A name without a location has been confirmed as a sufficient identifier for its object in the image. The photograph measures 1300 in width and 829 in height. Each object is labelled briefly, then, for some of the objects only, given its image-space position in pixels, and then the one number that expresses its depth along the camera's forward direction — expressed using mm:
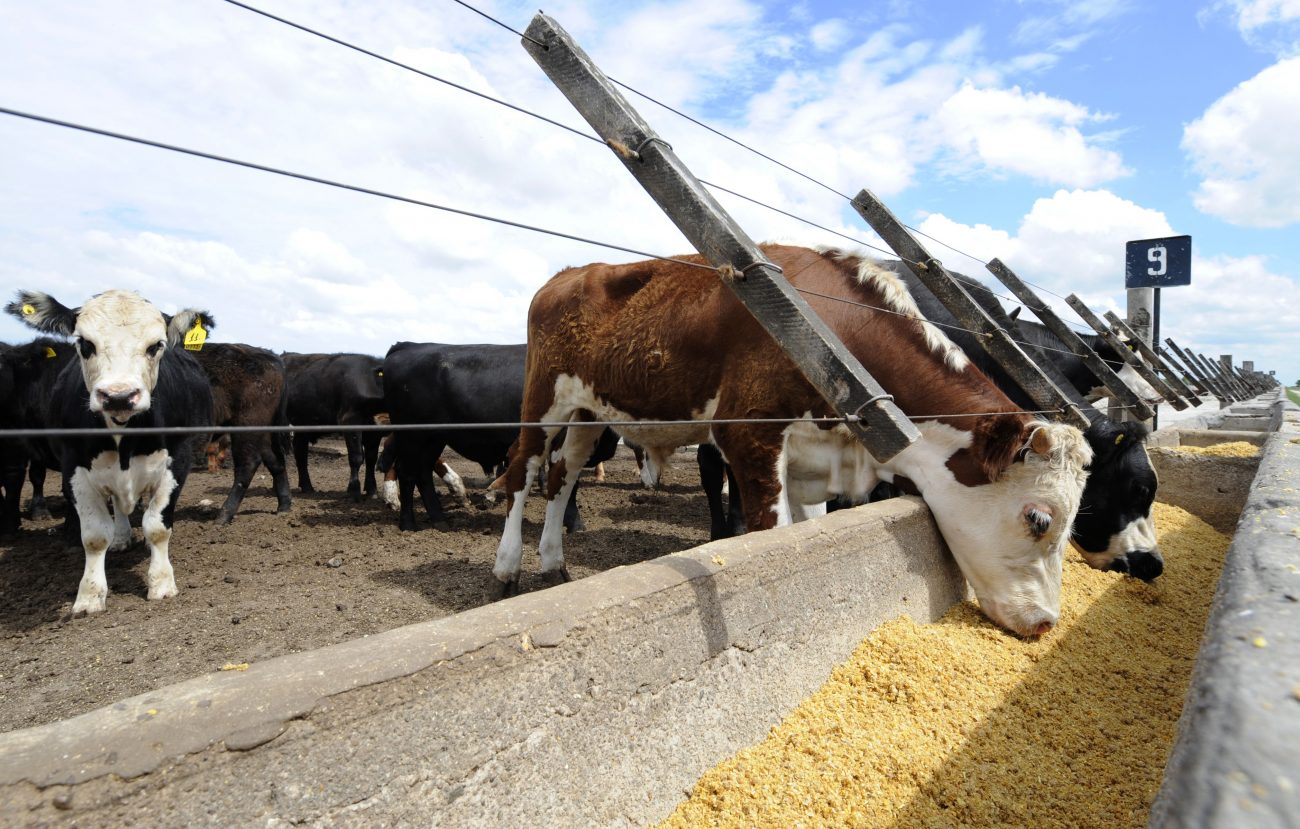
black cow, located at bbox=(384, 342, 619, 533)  7215
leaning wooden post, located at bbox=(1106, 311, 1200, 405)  7848
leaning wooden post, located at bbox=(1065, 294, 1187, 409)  6650
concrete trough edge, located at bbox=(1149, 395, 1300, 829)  759
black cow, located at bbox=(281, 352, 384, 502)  9789
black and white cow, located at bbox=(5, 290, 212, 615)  4039
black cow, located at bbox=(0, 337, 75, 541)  6002
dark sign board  8750
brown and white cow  3205
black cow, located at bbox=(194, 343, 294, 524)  8180
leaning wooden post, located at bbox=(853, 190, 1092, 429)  4121
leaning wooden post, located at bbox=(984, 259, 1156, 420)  5578
